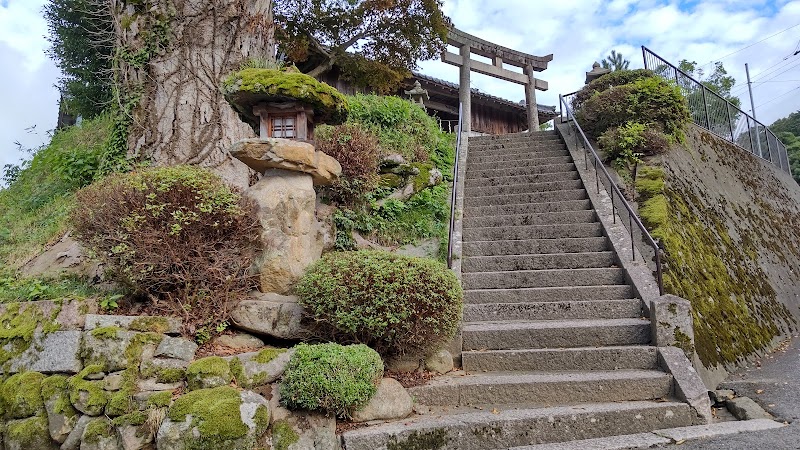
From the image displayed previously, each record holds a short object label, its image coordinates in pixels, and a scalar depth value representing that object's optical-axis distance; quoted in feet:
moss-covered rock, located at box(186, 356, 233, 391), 11.05
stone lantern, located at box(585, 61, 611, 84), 38.98
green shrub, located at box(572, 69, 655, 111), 33.63
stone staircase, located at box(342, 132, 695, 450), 12.08
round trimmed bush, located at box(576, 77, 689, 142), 29.53
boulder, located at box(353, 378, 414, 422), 12.19
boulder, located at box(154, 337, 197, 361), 11.71
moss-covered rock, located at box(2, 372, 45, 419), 10.95
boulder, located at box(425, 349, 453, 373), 15.02
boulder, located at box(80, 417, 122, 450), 10.12
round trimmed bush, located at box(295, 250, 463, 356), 12.93
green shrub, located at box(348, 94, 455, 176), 29.37
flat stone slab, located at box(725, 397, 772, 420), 13.24
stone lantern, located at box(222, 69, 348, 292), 15.78
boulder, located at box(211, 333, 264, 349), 13.41
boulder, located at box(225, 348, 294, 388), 11.57
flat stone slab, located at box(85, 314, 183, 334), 11.75
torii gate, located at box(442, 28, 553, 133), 54.60
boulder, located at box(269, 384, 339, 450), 10.74
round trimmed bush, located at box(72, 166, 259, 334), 13.05
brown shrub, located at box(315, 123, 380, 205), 23.43
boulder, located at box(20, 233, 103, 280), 16.76
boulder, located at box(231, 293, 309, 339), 13.83
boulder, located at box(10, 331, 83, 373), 11.34
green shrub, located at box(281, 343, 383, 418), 11.10
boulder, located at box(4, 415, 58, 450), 10.66
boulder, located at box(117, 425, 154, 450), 10.01
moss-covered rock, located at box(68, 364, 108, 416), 10.56
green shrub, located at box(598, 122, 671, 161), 27.32
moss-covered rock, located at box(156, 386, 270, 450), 9.80
